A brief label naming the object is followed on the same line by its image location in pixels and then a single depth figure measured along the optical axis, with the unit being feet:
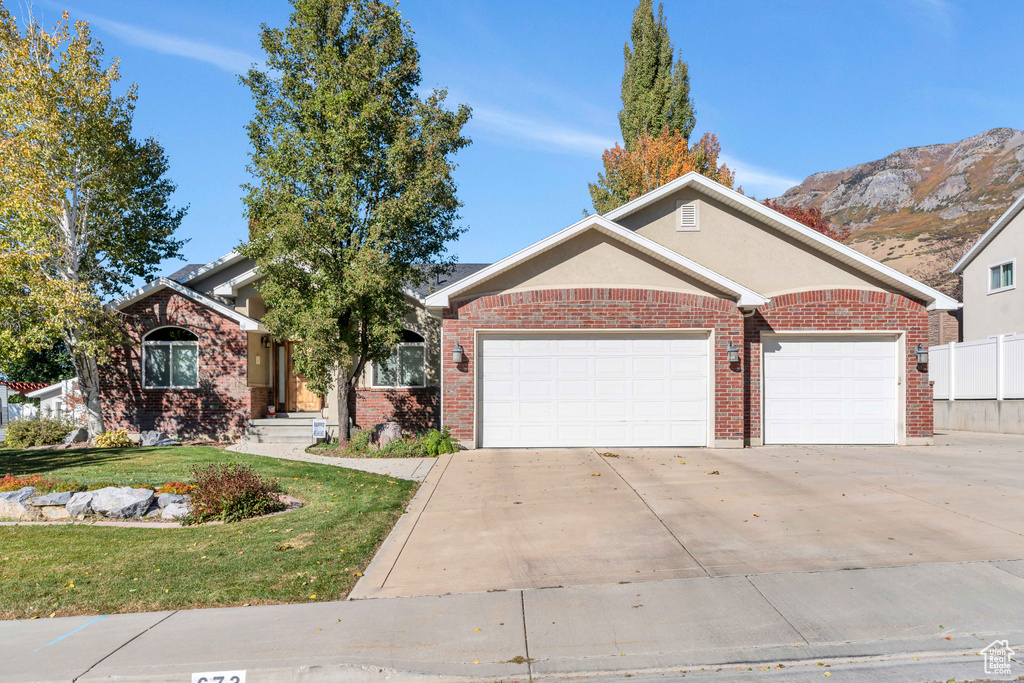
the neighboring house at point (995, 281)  79.46
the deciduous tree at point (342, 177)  44.14
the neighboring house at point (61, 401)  57.21
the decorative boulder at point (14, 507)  28.63
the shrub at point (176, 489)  30.01
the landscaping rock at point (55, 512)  28.60
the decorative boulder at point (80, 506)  28.35
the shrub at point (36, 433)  52.29
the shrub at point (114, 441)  51.11
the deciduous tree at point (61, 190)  47.26
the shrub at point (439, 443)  44.16
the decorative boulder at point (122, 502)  28.07
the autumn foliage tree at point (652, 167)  99.60
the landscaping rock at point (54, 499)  28.84
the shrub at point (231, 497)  27.30
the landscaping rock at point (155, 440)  52.13
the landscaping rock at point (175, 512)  27.58
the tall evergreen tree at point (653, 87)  104.94
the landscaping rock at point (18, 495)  28.96
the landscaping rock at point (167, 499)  28.58
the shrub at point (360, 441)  46.24
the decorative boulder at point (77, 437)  52.54
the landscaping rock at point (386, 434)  46.57
